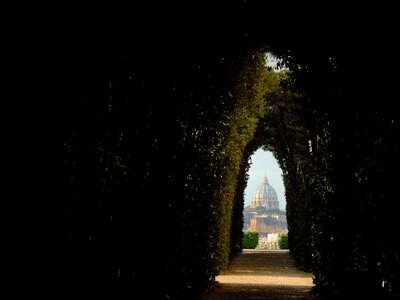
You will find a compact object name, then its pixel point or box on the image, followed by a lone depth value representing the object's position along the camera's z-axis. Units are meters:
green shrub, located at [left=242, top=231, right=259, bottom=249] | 57.12
